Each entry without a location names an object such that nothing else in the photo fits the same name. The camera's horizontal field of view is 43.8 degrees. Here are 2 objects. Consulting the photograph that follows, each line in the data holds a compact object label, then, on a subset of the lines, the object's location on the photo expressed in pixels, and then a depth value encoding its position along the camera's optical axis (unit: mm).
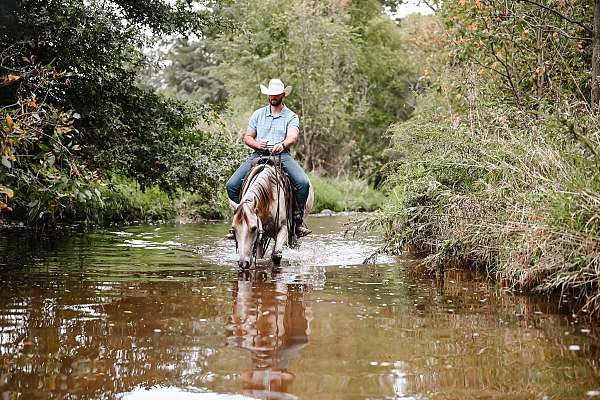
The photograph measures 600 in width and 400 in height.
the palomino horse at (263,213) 9258
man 10664
